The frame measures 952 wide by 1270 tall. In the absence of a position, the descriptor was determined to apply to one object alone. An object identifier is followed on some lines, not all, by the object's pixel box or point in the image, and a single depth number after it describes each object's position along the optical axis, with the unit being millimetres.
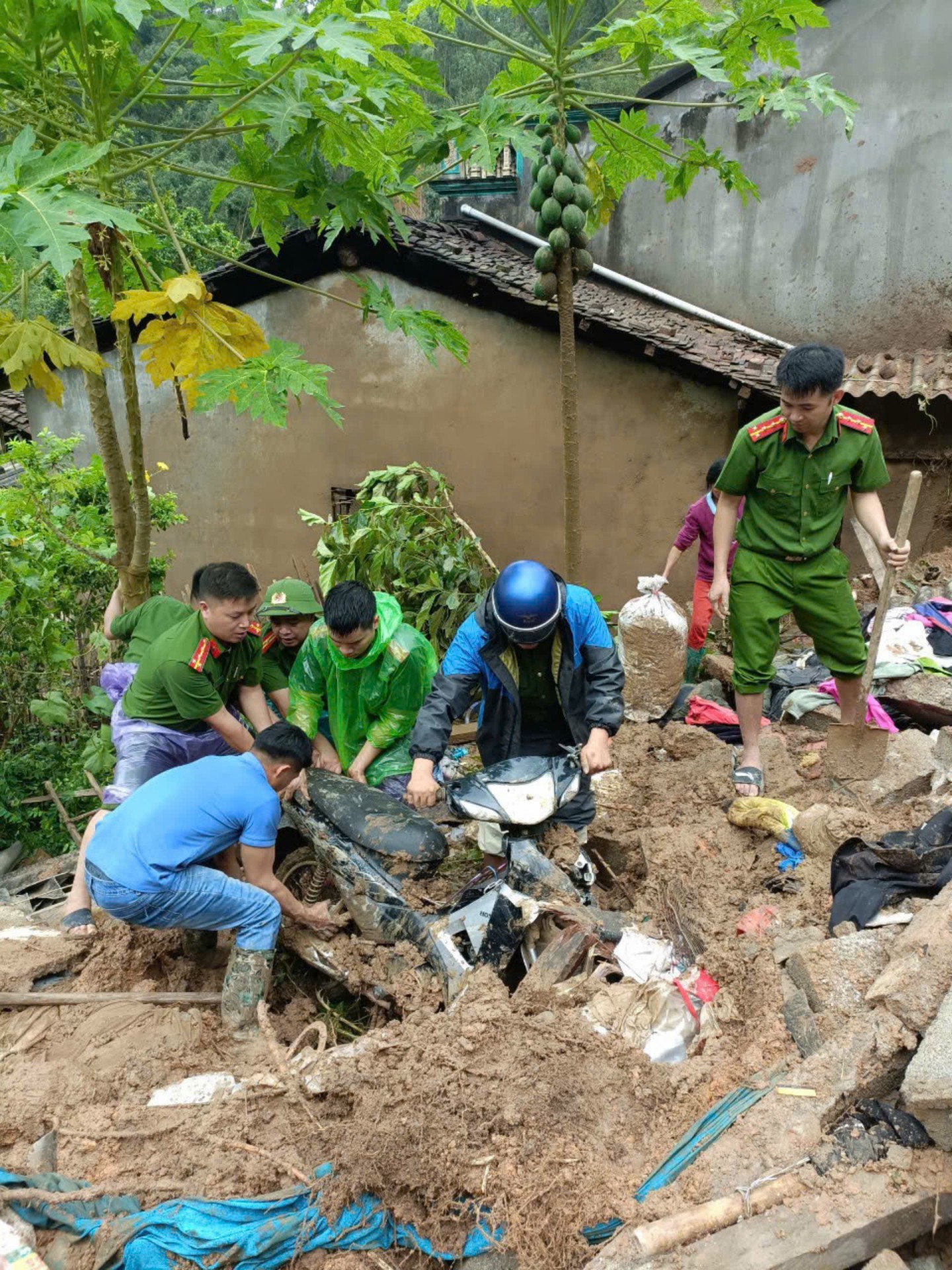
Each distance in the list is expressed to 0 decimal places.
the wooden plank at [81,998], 3537
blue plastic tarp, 2447
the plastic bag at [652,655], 6027
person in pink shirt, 6234
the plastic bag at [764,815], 4066
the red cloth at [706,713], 5844
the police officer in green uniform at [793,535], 4117
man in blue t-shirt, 3434
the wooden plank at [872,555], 6566
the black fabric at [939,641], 5988
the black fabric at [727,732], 5668
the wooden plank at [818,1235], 2049
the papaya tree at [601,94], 4395
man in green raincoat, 4500
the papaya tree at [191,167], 2982
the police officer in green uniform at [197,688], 4086
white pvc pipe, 9820
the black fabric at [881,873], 3156
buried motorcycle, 3371
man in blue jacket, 3656
